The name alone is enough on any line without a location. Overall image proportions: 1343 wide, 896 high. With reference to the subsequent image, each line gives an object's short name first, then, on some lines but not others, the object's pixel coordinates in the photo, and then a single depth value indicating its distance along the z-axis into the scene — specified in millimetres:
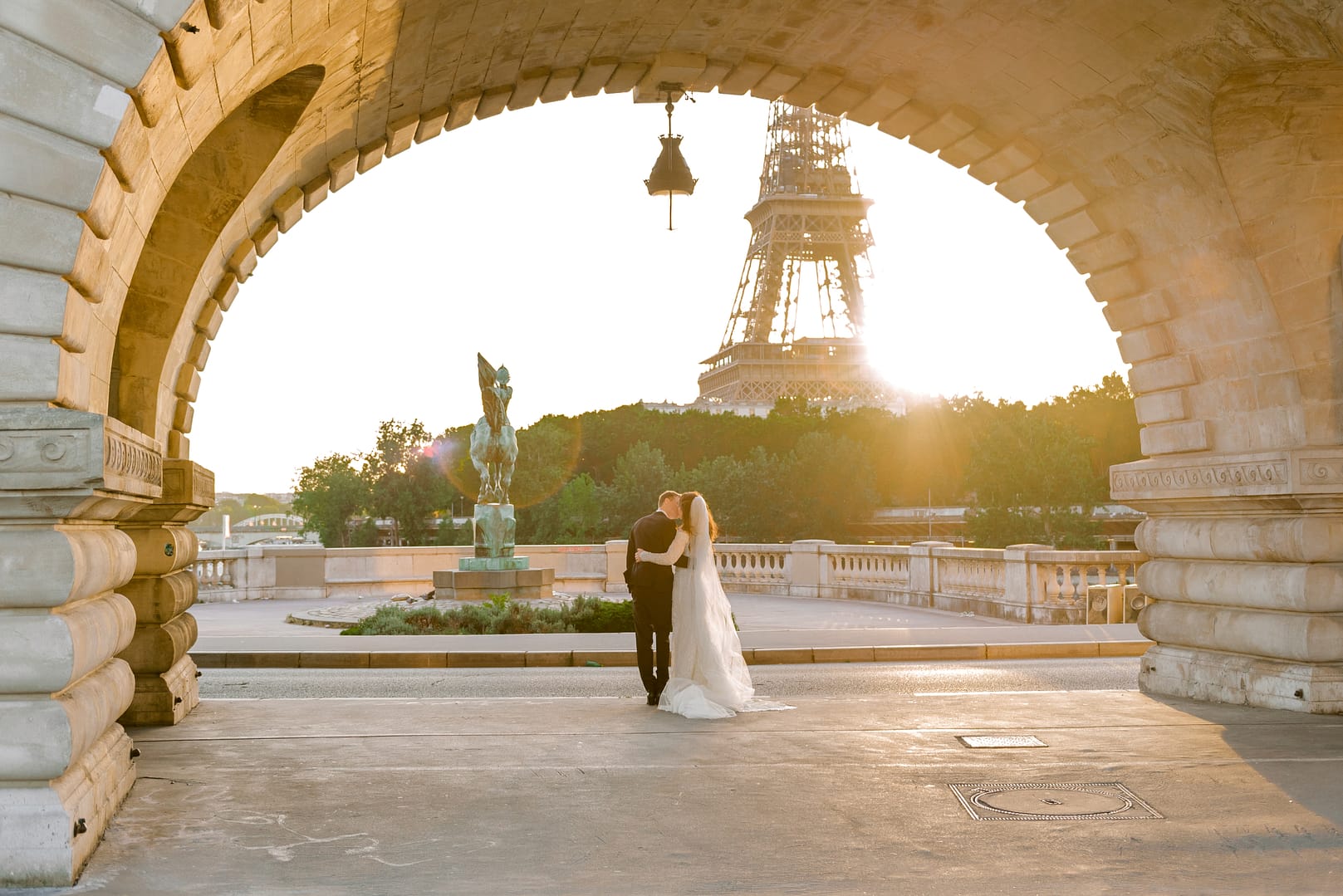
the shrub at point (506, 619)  19016
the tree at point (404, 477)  65062
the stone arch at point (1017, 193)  7430
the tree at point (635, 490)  63719
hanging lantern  11820
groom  10492
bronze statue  24219
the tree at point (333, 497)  67625
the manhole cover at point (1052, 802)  6375
